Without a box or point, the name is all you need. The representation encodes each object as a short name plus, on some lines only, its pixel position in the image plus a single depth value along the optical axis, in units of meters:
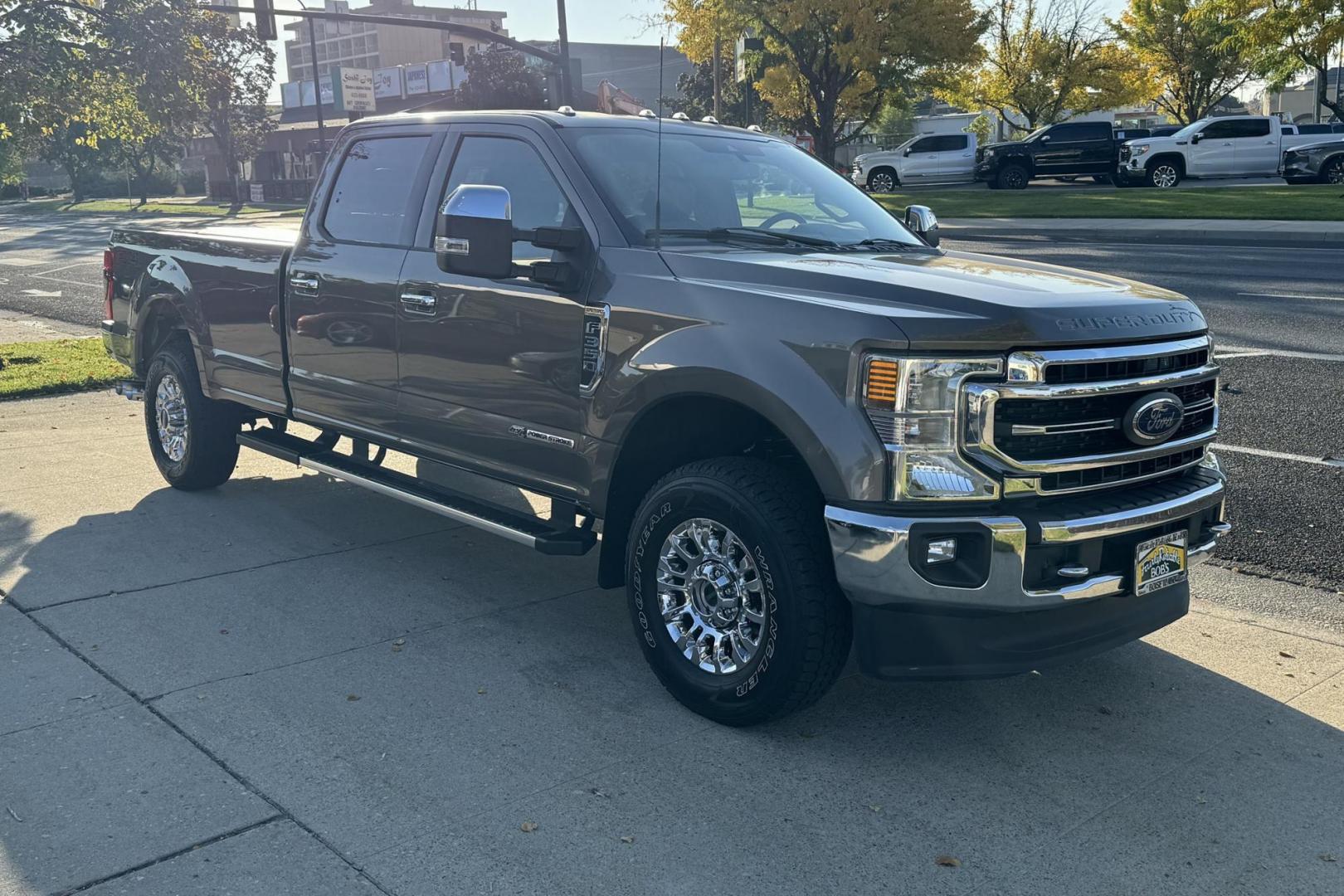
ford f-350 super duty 3.59
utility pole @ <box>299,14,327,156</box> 46.47
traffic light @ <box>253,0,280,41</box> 27.84
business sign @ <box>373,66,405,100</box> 78.74
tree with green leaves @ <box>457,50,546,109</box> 53.28
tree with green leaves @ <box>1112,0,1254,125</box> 49.09
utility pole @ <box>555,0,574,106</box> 28.11
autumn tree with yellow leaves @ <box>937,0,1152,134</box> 47.88
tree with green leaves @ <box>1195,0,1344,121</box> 32.66
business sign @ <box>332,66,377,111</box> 47.50
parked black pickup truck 34.16
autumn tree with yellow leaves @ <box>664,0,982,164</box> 32.62
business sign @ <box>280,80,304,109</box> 84.00
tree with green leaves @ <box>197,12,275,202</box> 50.28
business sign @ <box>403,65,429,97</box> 77.31
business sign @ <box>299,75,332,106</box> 79.10
